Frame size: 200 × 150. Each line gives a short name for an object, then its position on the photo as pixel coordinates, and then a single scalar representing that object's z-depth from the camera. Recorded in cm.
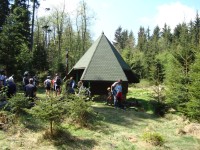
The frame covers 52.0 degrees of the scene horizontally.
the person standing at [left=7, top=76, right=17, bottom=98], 1131
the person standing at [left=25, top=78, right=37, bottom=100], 1135
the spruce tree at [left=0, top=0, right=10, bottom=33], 2557
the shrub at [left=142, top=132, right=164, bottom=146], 859
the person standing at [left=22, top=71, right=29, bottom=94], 1358
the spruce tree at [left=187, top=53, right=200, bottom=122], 1147
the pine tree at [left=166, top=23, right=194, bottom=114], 1333
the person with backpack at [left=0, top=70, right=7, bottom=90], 1185
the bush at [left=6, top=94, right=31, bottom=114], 916
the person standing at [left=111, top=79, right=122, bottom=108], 1349
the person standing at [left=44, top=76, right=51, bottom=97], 1445
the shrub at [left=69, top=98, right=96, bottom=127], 954
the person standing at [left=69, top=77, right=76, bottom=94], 1462
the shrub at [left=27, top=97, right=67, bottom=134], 812
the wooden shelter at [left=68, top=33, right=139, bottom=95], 1584
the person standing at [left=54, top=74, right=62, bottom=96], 1470
